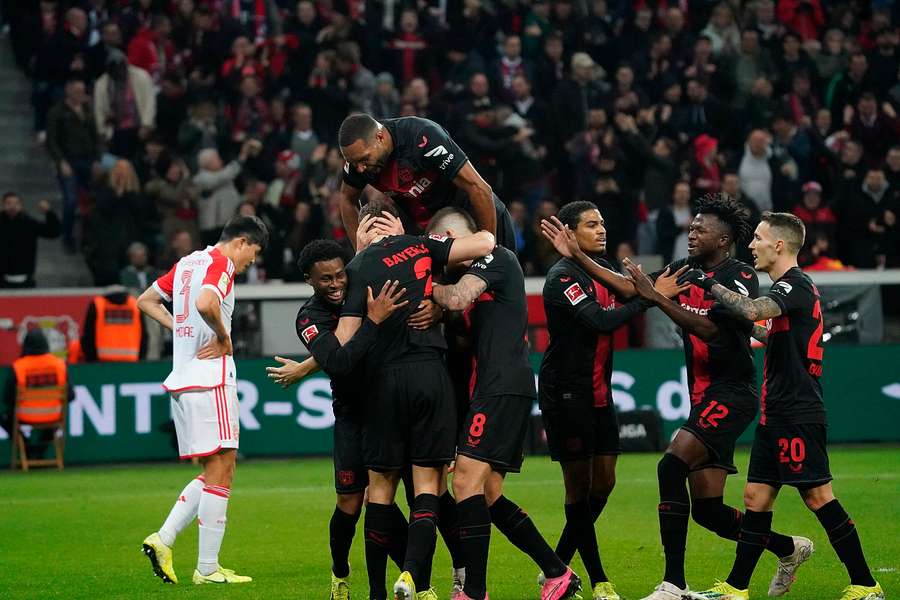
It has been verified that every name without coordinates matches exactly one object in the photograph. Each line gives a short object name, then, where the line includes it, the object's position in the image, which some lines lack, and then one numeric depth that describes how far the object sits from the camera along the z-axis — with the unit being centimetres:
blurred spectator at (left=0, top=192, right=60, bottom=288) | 3737
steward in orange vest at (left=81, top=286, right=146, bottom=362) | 3425
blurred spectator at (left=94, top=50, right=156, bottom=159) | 4100
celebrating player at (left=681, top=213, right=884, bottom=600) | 1543
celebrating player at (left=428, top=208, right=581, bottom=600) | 1531
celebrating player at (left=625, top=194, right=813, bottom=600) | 1608
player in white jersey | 1866
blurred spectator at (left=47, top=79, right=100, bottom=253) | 3994
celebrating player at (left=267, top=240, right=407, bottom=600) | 1508
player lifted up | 1625
